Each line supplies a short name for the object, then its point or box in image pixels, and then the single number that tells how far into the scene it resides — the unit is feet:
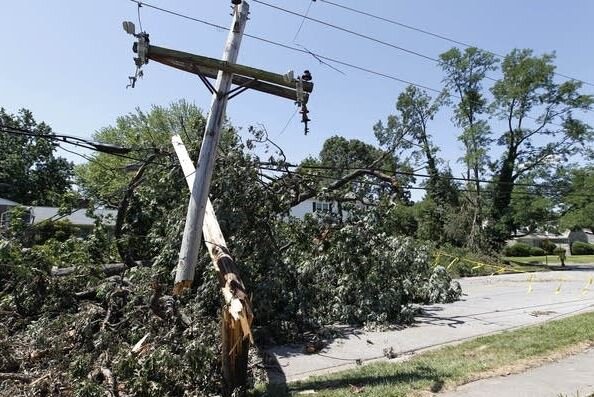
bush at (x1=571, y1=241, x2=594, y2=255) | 157.79
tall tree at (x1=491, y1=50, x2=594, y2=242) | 110.42
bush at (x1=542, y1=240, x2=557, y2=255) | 137.22
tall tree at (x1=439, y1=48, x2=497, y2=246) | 115.14
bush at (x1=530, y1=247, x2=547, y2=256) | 143.99
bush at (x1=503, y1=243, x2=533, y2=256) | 137.73
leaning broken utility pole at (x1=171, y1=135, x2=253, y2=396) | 16.57
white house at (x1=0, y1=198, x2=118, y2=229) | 113.99
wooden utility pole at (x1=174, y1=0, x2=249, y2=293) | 19.88
